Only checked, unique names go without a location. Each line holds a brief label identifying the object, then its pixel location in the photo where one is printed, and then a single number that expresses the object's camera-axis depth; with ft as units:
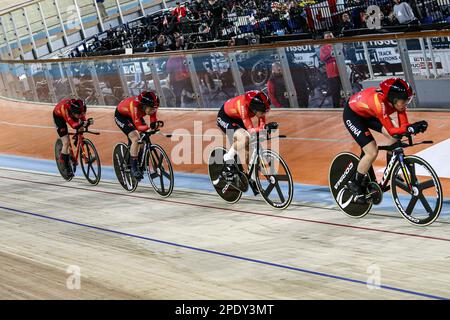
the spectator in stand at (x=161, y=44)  56.95
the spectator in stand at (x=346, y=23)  47.16
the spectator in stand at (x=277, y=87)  40.83
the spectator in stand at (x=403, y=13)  44.52
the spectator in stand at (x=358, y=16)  46.75
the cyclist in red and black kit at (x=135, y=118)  29.37
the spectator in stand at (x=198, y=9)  64.37
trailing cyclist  34.27
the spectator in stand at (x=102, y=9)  81.00
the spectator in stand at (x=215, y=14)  58.20
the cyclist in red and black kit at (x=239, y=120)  25.23
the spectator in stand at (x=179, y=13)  64.34
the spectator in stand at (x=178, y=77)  47.93
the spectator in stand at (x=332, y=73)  37.81
